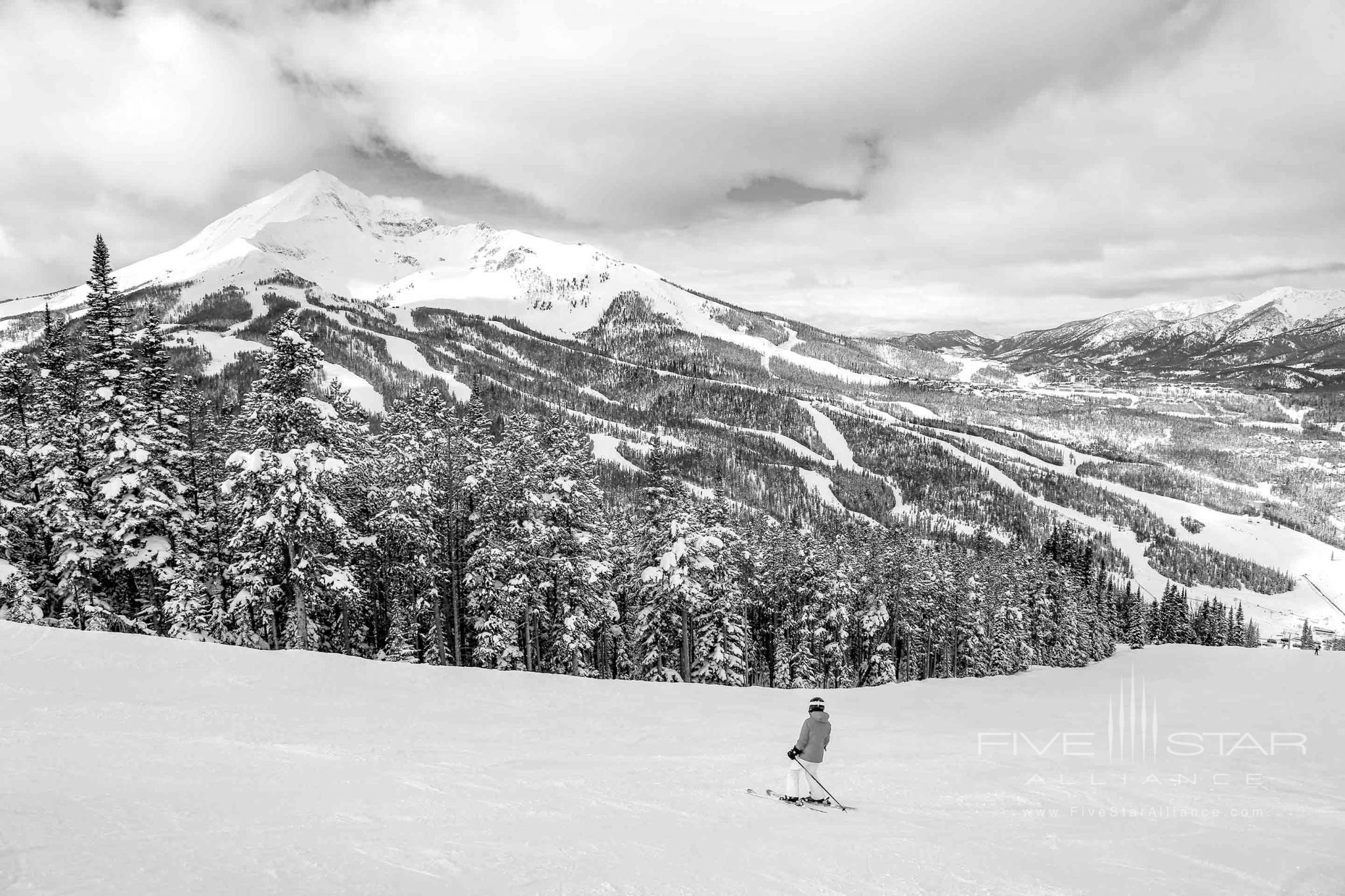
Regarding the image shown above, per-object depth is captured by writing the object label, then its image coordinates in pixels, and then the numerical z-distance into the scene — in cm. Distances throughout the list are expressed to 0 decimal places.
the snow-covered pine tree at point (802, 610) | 4428
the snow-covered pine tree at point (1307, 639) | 14850
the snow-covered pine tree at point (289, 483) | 2227
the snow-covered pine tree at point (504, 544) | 2864
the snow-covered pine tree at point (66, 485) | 2320
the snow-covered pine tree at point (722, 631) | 3703
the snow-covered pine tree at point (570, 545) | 2964
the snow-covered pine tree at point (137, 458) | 2297
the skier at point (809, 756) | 1166
